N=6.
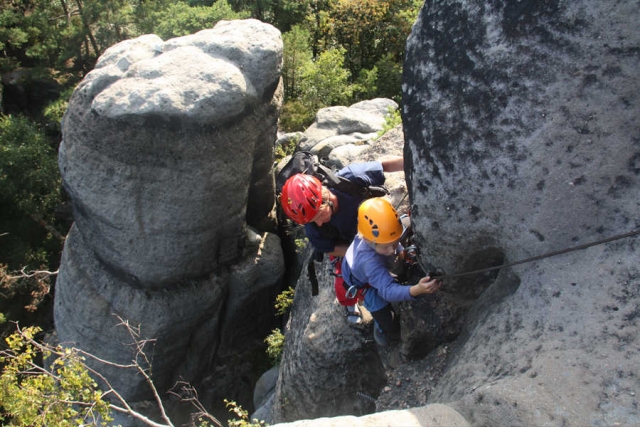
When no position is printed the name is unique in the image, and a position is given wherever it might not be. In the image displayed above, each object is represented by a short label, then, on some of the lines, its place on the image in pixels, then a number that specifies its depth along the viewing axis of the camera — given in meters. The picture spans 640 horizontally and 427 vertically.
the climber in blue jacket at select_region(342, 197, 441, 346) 4.50
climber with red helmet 5.29
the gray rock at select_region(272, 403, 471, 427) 3.36
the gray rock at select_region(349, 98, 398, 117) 12.68
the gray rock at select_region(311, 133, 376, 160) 10.94
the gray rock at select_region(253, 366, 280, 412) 10.01
